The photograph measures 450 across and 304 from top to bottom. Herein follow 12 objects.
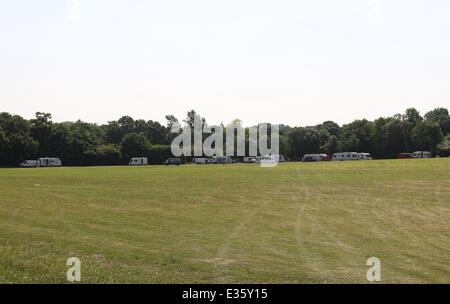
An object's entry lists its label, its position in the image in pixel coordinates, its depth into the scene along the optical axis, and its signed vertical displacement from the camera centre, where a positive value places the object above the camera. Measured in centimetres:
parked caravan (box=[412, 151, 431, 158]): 12932 -22
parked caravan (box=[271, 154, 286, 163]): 13825 -92
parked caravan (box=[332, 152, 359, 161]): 13300 -54
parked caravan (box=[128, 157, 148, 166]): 12850 -127
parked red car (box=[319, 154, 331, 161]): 12718 -83
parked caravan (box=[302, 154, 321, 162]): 12745 -92
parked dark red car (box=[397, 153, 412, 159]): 13012 -43
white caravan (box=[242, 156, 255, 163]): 12399 -100
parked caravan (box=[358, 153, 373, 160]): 13230 -59
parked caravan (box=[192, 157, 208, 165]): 12412 -136
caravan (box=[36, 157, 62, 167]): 11725 -119
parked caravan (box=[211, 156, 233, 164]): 12388 -116
